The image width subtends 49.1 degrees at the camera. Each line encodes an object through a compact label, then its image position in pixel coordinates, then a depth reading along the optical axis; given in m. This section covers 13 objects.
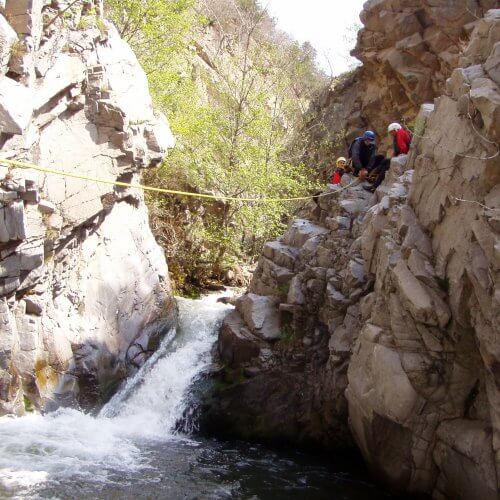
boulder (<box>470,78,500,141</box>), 7.12
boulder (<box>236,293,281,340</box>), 11.84
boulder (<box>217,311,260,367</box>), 11.78
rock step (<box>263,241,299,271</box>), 12.77
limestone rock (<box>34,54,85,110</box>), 10.00
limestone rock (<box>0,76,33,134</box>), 8.64
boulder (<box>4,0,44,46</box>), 9.39
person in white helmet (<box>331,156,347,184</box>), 13.97
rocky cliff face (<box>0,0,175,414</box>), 9.35
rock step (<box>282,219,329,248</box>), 12.96
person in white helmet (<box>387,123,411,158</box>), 12.46
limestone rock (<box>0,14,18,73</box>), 8.85
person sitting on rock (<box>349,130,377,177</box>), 13.01
